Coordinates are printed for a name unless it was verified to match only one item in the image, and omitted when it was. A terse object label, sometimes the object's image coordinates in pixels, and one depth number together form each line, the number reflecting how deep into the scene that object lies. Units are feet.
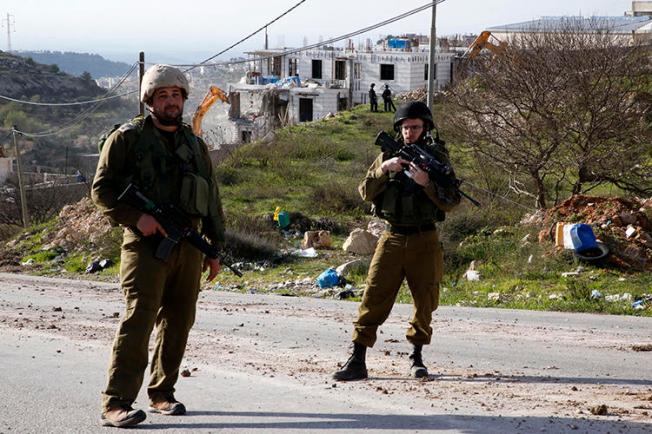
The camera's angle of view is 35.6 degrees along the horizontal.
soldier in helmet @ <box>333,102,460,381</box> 22.09
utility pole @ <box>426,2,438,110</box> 66.01
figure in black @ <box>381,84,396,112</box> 156.04
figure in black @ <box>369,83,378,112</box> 156.35
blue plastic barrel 44.78
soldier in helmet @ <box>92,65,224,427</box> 18.08
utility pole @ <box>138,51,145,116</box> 76.62
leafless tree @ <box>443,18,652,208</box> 67.36
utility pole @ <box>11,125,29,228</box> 117.39
